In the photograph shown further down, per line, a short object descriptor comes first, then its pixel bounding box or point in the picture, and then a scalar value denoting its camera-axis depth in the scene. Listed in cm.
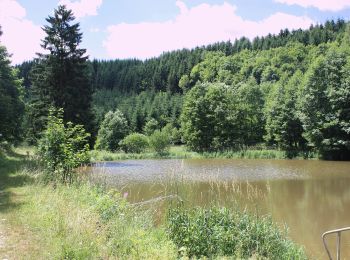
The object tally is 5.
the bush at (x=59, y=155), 1144
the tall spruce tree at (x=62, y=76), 2948
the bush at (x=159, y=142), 4625
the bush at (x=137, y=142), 4941
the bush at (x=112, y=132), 5925
